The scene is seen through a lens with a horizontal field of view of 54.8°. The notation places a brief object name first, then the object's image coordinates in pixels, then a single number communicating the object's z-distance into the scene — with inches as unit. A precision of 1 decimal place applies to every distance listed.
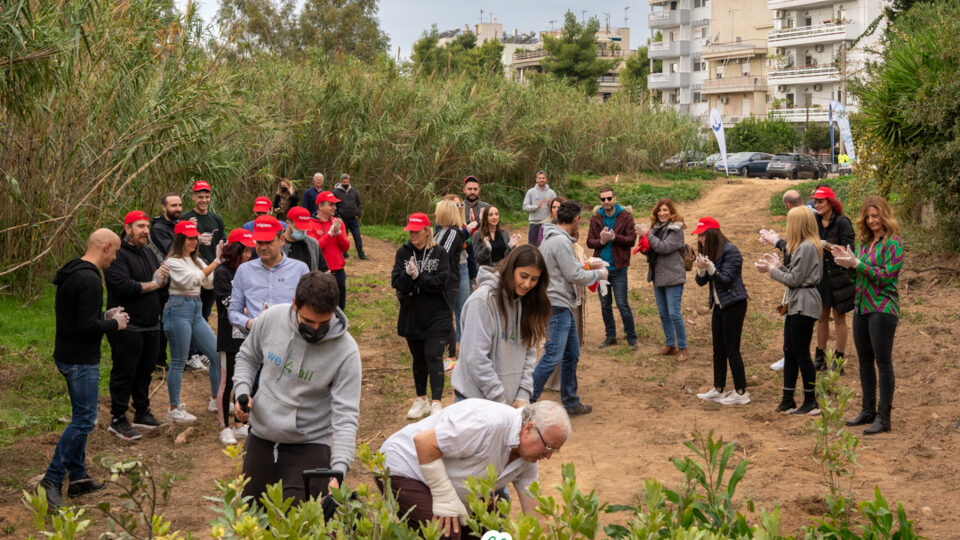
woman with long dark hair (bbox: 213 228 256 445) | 274.8
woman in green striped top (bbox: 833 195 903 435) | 270.5
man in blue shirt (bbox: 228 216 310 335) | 244.5
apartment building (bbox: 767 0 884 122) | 2223.2
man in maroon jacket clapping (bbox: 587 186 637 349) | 406.9
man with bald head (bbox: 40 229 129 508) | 234.2
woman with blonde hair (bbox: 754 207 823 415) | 294.8
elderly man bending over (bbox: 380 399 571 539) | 142.2
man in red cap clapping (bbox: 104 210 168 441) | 281.3
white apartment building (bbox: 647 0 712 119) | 2787.9
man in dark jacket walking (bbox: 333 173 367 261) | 666.2
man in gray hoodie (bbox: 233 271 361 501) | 165.3
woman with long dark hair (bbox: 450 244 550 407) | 192.2
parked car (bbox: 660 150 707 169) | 1226.6
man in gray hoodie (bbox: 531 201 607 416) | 300.0
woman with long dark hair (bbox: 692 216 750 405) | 316.5
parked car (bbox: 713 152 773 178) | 1517.0
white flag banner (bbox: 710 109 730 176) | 1096.8
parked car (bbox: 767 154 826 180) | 1465.3
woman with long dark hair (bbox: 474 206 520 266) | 398.3
